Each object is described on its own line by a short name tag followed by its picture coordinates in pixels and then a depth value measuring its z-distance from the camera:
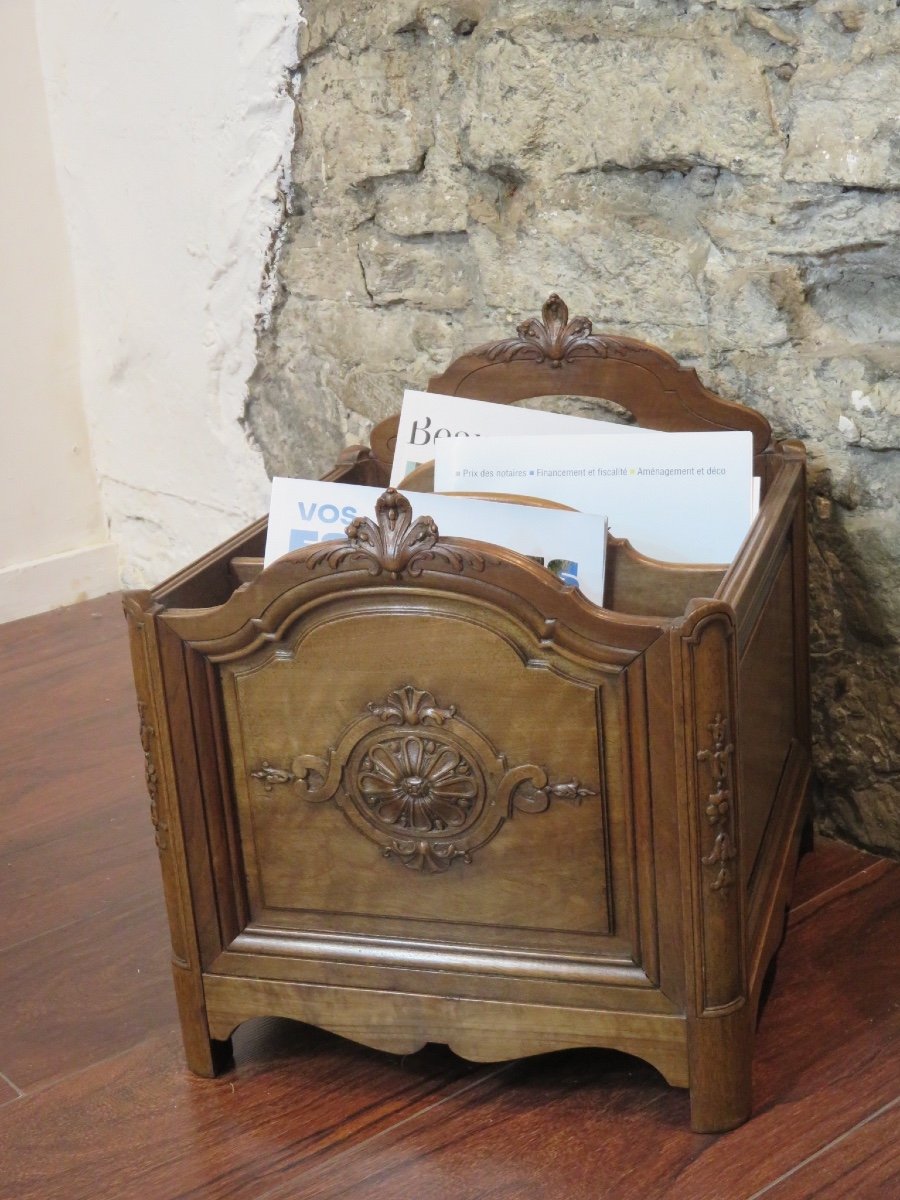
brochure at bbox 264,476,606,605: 1.15
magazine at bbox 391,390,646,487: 1.44
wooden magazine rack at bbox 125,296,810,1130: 1.01
